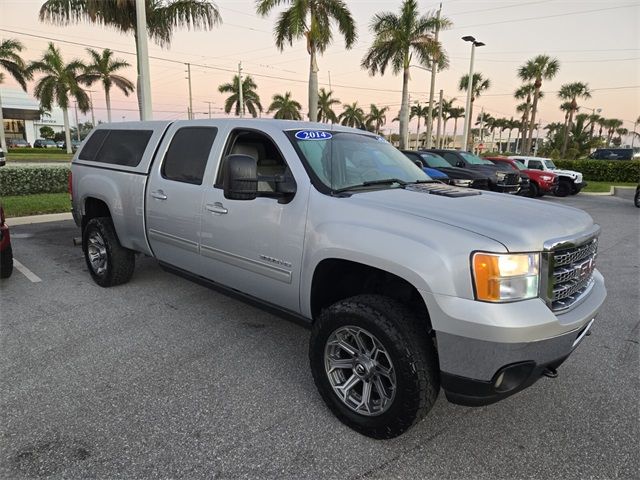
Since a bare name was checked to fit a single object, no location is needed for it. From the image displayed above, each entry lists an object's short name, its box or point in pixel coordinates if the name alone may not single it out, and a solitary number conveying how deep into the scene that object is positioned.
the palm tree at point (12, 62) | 32.56
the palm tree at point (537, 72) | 36.78
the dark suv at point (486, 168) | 13.04
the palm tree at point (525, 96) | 44.24
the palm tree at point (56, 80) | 35.97
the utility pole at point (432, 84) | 24.11
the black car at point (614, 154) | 29.02
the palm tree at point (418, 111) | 74.25
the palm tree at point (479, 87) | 50.72
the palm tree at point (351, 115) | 71.55
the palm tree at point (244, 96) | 49.69
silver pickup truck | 2.20
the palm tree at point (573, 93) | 47.99
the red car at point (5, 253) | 5.08
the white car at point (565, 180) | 17.72
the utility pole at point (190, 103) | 56.28
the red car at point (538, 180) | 16.62
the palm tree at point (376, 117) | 75.64
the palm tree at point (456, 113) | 71.74
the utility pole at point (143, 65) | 11.42
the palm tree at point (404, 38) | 23.70
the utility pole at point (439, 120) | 37.15
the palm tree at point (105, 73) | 37.44
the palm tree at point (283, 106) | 56.72
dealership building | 67.38
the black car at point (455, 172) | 11.88
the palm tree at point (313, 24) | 18.64
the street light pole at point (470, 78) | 24.55
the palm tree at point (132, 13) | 13.41
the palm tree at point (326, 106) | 55.17
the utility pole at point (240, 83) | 43.38
